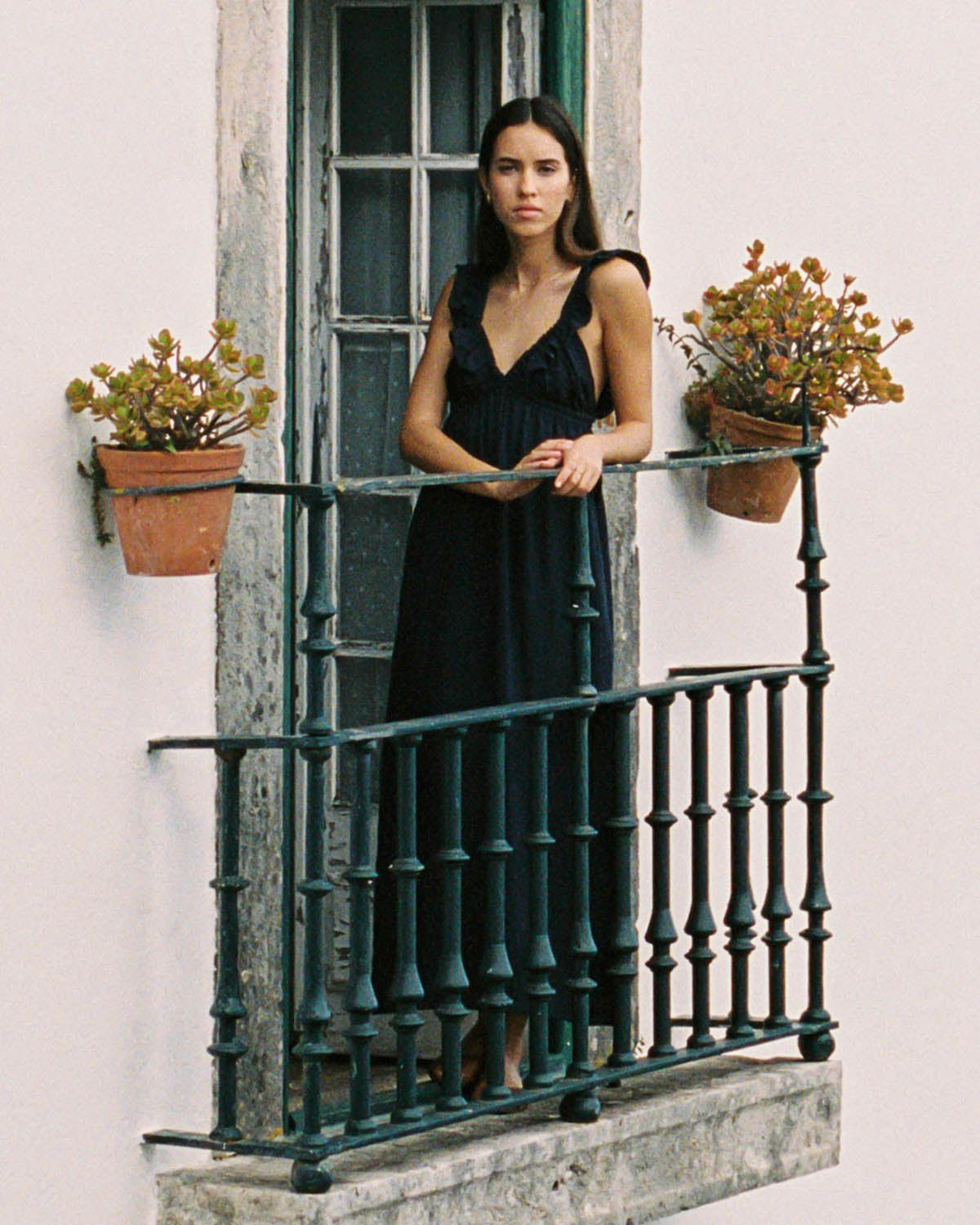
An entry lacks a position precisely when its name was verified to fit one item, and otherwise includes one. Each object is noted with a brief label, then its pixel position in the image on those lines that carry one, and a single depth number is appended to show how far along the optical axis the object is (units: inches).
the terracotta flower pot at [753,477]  336.2
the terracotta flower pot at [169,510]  259.8
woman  298.1
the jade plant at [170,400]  260.1
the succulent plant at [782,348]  335.8
